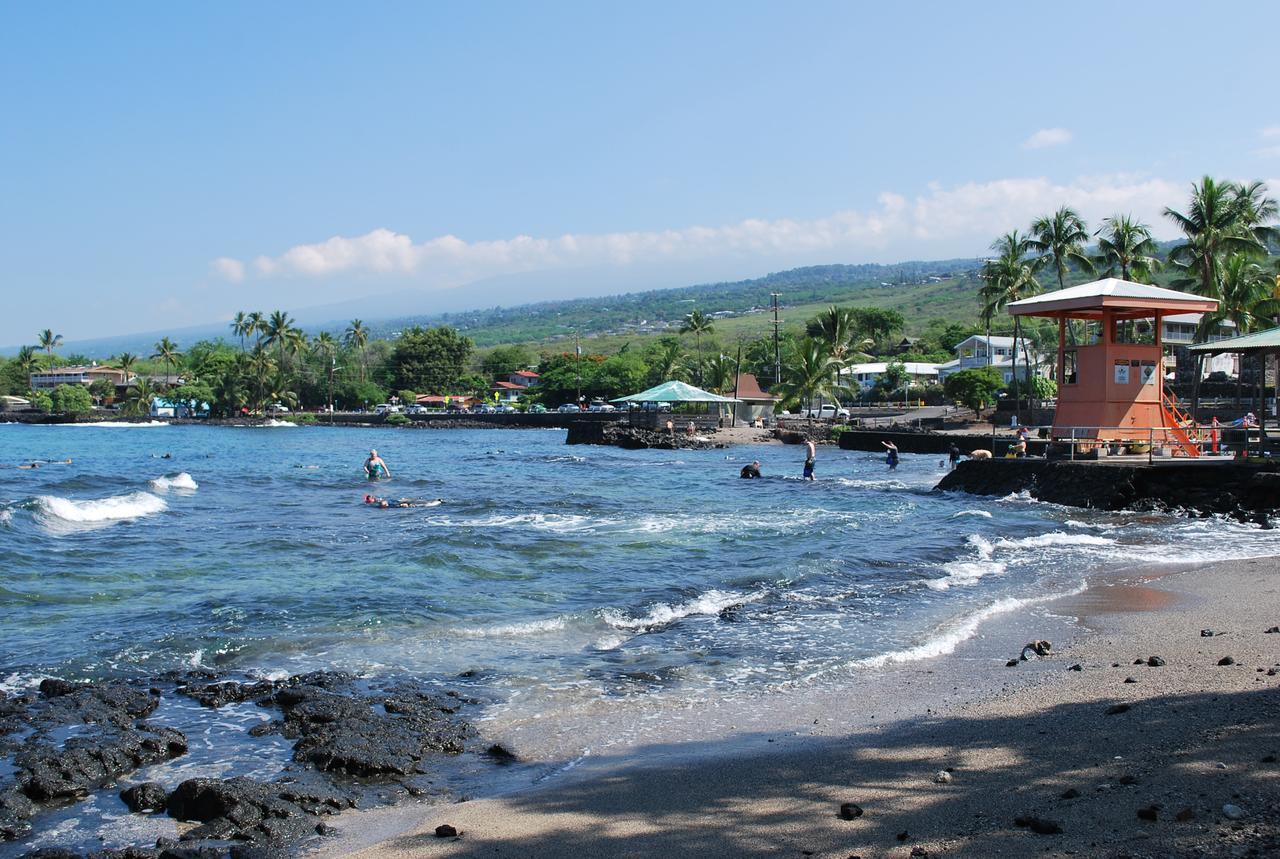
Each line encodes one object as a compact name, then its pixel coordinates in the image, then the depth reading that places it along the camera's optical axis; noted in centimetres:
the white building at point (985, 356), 9561
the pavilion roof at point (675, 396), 7062
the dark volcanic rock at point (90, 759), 773
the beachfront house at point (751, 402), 8394
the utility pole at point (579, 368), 12244
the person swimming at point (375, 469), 3808
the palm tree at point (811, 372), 7181
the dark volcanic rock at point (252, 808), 689
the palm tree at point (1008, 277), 6412
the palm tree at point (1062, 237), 5988
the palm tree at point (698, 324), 11188
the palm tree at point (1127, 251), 5703
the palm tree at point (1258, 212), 5381
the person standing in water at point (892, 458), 4241
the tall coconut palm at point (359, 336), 14656
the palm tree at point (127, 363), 15955
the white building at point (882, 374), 10306
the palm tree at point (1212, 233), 5008
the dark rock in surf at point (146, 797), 739
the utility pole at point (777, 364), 8964
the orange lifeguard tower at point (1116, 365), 3048
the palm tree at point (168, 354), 15771
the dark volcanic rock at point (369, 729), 833
